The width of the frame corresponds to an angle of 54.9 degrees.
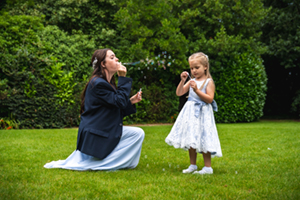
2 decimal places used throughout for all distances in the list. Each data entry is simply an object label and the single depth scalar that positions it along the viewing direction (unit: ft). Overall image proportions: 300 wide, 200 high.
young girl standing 12.07
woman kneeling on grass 12.17
